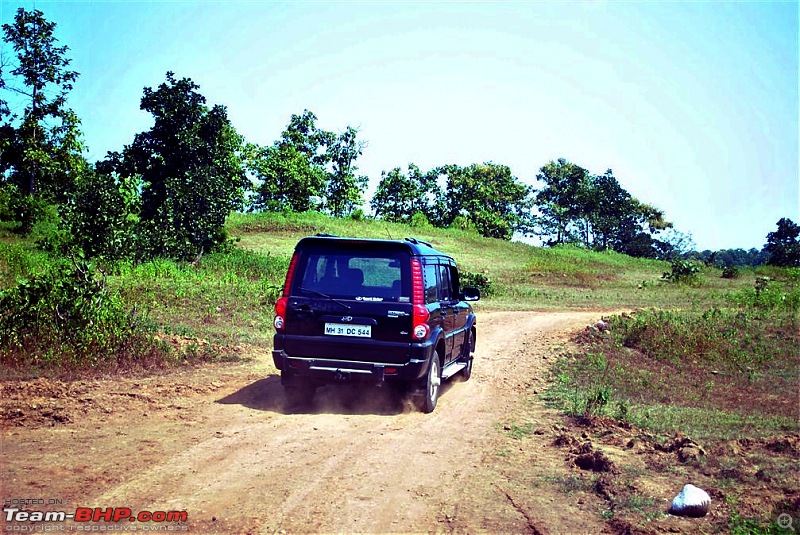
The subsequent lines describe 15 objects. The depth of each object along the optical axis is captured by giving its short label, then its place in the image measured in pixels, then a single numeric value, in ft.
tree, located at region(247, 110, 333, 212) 191.01
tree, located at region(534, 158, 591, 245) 248.73
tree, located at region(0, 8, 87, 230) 120.26
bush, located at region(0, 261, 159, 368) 35.99
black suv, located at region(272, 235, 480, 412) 29.45
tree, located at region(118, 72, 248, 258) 86.94
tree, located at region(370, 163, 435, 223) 223.71
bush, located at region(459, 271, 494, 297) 92.99
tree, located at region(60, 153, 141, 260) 69.67
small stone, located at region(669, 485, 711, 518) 19.20
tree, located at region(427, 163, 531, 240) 229.04
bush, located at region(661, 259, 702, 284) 124.57
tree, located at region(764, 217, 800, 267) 186.91
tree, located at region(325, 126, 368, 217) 204.33
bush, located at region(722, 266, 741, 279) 148.63
